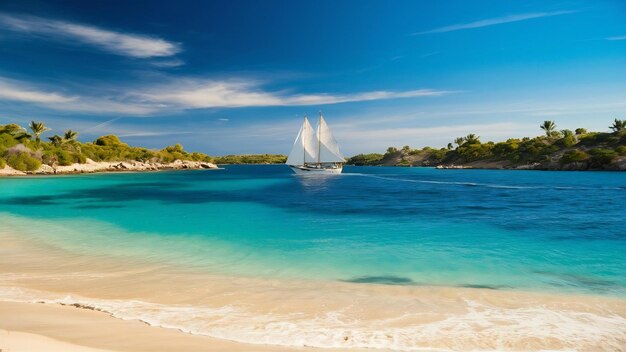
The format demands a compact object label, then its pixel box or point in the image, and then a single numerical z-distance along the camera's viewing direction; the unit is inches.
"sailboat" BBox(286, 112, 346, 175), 3479.3
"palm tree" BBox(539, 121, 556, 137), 6156.5
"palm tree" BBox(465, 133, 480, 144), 7367.1
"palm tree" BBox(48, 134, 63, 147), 4032.5
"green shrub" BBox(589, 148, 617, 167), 4097.0
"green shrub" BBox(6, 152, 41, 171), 3041.3
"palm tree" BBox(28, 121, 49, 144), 3555.6
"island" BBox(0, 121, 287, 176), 3090.6
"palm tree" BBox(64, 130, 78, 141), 4110.5
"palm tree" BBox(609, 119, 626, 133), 4855.8
